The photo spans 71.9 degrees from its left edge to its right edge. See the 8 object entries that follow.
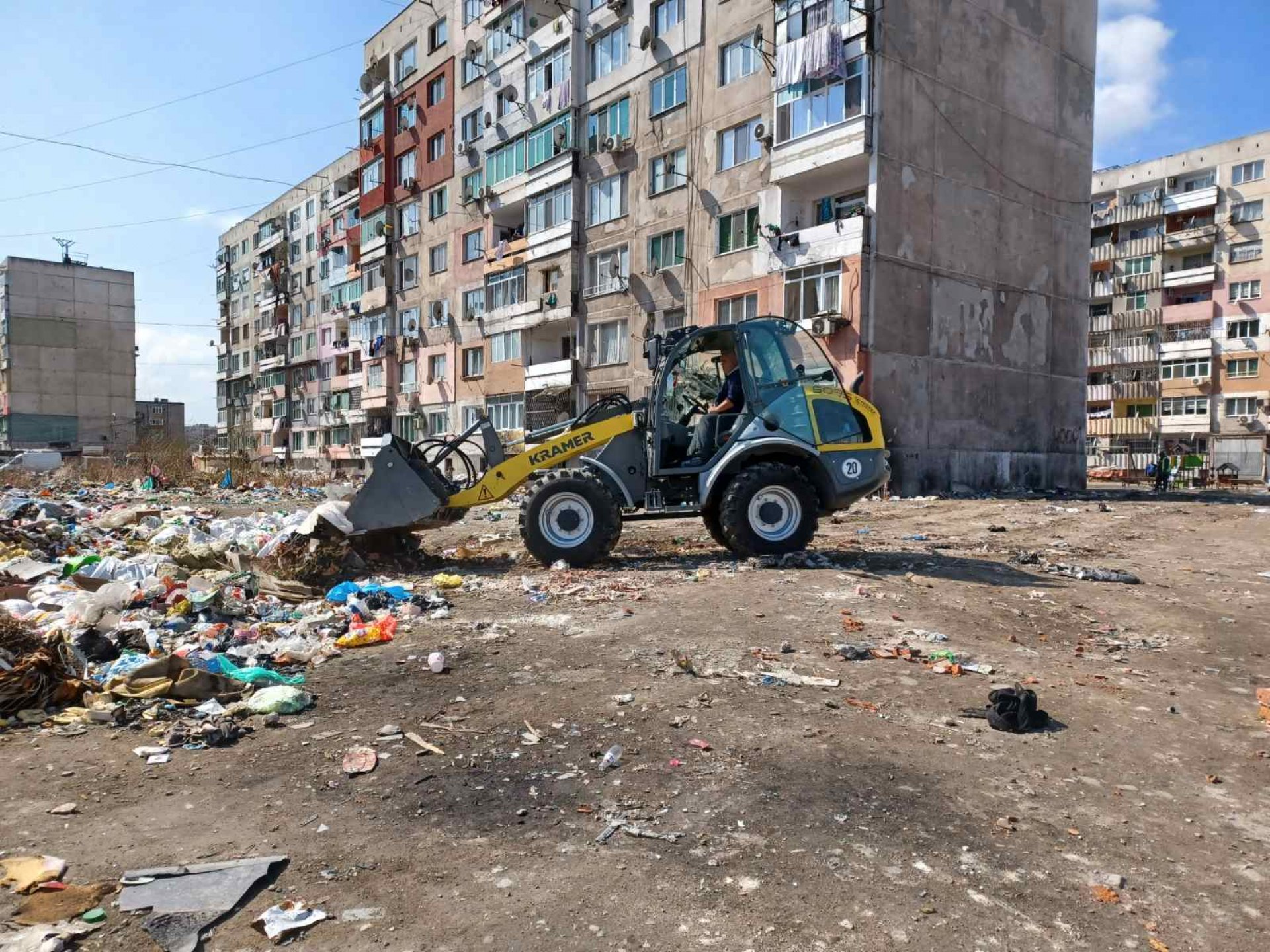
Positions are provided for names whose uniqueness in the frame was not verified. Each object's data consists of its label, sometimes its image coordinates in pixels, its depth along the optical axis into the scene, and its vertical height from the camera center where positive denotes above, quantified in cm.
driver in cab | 942 +48
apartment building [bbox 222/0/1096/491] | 2261 +759
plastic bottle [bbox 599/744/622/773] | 412 -146
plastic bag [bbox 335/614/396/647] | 649 -139
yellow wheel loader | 920 -14
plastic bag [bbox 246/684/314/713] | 500 -146
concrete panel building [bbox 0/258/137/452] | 6250 +688
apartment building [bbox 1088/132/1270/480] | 4422 +788
